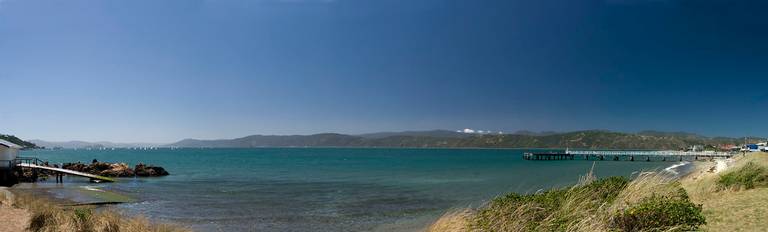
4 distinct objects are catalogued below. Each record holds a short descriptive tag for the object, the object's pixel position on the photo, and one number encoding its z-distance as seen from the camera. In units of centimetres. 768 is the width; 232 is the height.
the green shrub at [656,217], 804
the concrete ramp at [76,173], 4675
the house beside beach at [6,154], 4006
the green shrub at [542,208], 870
